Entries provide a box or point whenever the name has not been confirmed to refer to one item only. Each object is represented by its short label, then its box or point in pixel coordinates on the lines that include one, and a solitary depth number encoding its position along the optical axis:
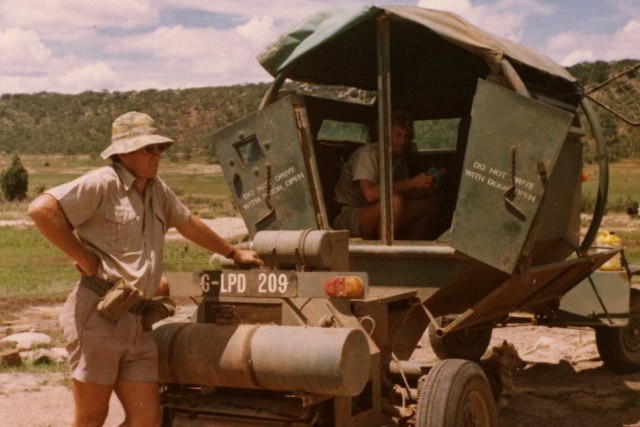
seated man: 7.87
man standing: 5.11
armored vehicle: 5.61
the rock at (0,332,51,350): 11.01
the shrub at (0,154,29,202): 44.25
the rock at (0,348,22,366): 9.73
